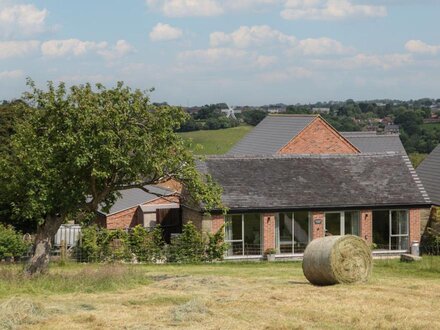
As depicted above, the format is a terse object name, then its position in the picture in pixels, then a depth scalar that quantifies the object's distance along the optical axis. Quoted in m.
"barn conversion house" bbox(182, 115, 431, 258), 38.75
